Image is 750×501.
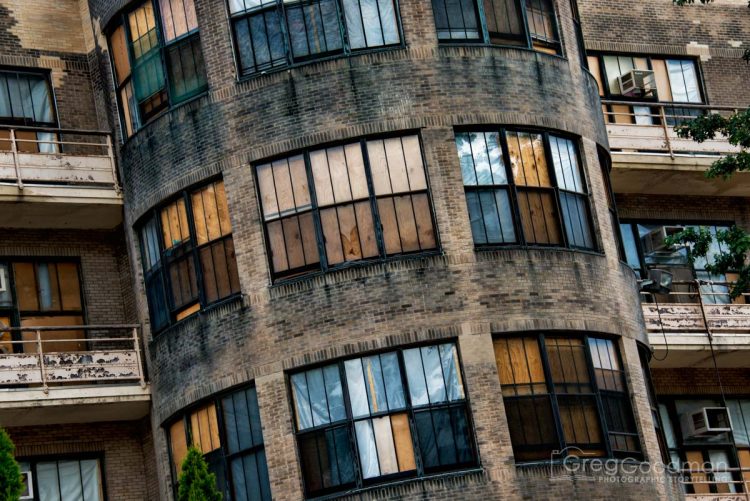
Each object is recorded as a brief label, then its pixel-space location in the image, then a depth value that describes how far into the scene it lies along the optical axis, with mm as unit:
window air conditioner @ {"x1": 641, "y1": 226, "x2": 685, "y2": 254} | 33312
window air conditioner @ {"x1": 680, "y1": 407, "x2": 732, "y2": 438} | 31781
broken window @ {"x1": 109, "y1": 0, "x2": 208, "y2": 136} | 28750
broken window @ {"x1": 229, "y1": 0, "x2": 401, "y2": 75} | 27734
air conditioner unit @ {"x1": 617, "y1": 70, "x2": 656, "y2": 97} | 34375
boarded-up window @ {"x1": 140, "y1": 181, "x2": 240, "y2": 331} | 27641
